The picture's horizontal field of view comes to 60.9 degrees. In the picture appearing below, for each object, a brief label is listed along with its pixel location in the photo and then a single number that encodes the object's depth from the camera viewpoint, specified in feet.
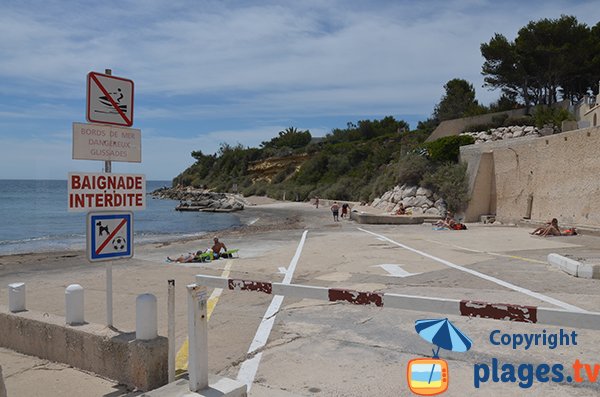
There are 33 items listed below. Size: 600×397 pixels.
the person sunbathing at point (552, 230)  65.00
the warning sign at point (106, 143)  17.69
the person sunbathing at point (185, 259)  48.13
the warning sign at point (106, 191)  17.42
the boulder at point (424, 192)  117.19
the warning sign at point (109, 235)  17.85
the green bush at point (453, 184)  104.58
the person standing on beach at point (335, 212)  117.50
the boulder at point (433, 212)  109.64
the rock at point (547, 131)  103.63
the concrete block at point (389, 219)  99.30
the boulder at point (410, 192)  121.60
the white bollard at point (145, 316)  16.05
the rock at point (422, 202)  114.52
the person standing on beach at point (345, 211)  131.34
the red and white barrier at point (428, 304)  12.46
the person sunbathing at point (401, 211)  109.53
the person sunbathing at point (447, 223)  81.52
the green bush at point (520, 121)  147.96
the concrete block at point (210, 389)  14.19
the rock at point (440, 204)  109.70
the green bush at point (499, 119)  159.12
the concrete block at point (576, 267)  31.58
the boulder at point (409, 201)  117.59
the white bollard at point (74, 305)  18.24
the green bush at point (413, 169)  123.85
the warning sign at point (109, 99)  18.24
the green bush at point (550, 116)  123.85
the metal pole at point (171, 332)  14.85
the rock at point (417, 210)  111.28
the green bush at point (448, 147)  117.08
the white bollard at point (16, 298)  20.30
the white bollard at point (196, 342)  14.39
